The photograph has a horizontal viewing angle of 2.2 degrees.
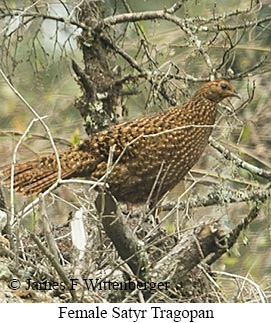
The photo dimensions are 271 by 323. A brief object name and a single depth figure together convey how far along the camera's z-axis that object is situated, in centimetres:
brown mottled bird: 1560
